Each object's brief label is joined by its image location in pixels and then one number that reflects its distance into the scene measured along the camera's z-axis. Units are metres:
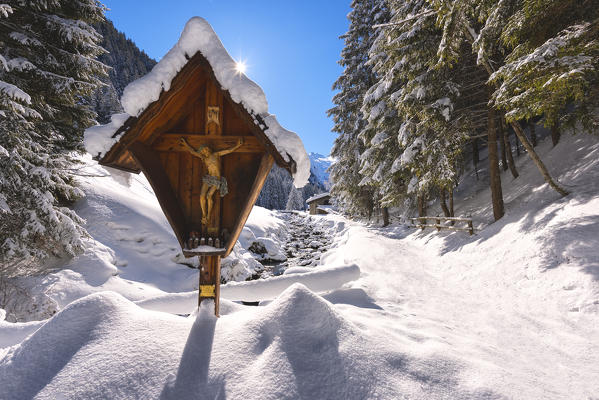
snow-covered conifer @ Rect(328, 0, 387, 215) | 16.83
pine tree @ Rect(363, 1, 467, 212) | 8.70
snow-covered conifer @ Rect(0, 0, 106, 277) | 5.61
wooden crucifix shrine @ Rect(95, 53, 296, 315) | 2.53
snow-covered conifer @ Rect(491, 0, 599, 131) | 4.62
